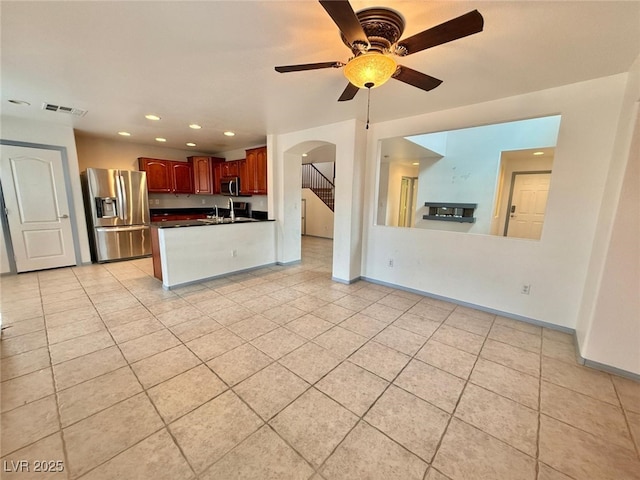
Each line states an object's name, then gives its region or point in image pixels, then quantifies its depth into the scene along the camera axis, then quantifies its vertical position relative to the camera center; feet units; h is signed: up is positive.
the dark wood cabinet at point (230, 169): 18.92 +2.50
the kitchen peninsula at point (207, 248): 11.73 -2.49
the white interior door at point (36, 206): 12.67 -0.49
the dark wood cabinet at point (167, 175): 18.30 +1.91
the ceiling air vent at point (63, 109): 10.38 +3.77
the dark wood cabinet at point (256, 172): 16.75 +2.07
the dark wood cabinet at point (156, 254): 12.43 -2.79
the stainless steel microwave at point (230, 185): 18.88 +1.23
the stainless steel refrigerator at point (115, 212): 15.24 -0.84
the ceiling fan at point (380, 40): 3.98 +2.94
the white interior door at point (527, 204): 18.42 +0.29
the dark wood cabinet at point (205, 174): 20.31 +2.16
